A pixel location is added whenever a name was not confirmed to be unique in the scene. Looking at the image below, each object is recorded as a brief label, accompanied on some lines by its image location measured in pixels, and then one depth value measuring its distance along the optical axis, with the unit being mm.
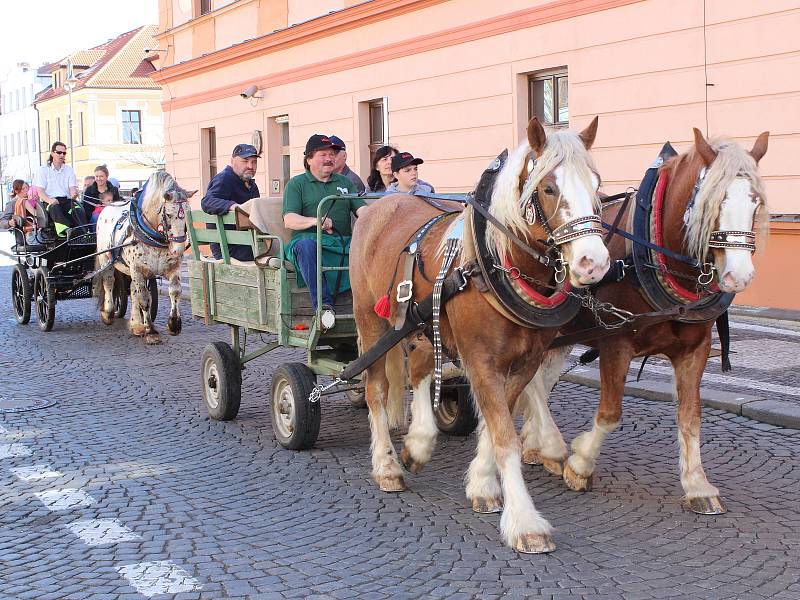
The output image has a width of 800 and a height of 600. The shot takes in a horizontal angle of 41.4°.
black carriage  12391
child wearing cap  8195
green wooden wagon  6406
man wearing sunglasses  12898
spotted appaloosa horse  11422
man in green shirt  6488
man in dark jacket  8203
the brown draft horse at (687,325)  4547
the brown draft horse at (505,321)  4355
